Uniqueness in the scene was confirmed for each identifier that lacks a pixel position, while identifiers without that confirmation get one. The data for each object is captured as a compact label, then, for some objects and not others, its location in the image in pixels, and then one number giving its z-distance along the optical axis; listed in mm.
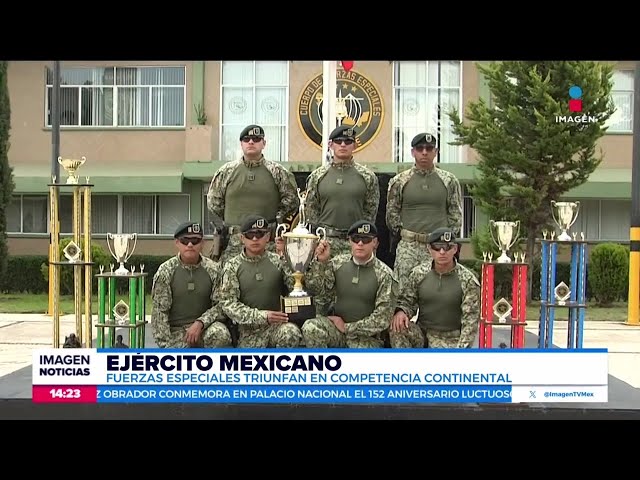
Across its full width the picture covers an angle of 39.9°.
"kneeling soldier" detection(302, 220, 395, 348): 5159
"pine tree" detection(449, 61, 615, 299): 13414
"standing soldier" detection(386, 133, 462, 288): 5828
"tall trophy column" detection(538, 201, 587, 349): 5266
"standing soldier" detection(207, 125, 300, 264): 5820
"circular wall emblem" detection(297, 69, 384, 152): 16453
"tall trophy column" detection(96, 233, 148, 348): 5258
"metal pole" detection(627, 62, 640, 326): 11352
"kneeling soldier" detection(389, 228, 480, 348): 5215
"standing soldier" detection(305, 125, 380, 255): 5703
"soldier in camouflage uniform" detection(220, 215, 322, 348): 5066
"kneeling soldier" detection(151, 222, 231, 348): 5398
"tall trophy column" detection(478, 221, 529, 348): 5266
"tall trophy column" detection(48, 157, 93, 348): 5336
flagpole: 7459
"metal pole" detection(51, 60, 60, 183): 11777
